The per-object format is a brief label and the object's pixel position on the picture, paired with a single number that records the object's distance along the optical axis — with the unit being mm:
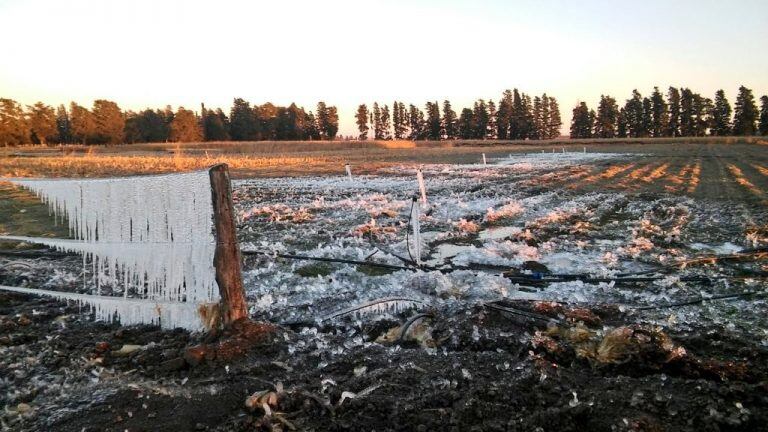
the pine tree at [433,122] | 120625
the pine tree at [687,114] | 107188
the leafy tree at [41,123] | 82438
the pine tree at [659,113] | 109750
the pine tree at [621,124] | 113875
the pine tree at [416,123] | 127312
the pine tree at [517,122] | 115062
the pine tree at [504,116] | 114625
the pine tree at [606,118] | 112375
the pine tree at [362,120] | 130000
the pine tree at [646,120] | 111062
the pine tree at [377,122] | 136662
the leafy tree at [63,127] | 95188
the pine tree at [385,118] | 137875
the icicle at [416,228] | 8008
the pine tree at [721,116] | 102419
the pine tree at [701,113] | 105562
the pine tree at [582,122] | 113750
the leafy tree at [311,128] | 112250
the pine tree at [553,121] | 121294
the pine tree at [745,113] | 96875
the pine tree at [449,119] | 120188
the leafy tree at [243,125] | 101062
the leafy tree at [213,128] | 98950
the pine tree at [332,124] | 116875
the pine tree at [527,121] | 114938
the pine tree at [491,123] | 117375
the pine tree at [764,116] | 95500
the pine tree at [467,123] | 116875
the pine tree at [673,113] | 108938
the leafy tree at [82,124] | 81938
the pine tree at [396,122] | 136250
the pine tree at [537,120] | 118312
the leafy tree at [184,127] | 86688
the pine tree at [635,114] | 111938
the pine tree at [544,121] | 119375
